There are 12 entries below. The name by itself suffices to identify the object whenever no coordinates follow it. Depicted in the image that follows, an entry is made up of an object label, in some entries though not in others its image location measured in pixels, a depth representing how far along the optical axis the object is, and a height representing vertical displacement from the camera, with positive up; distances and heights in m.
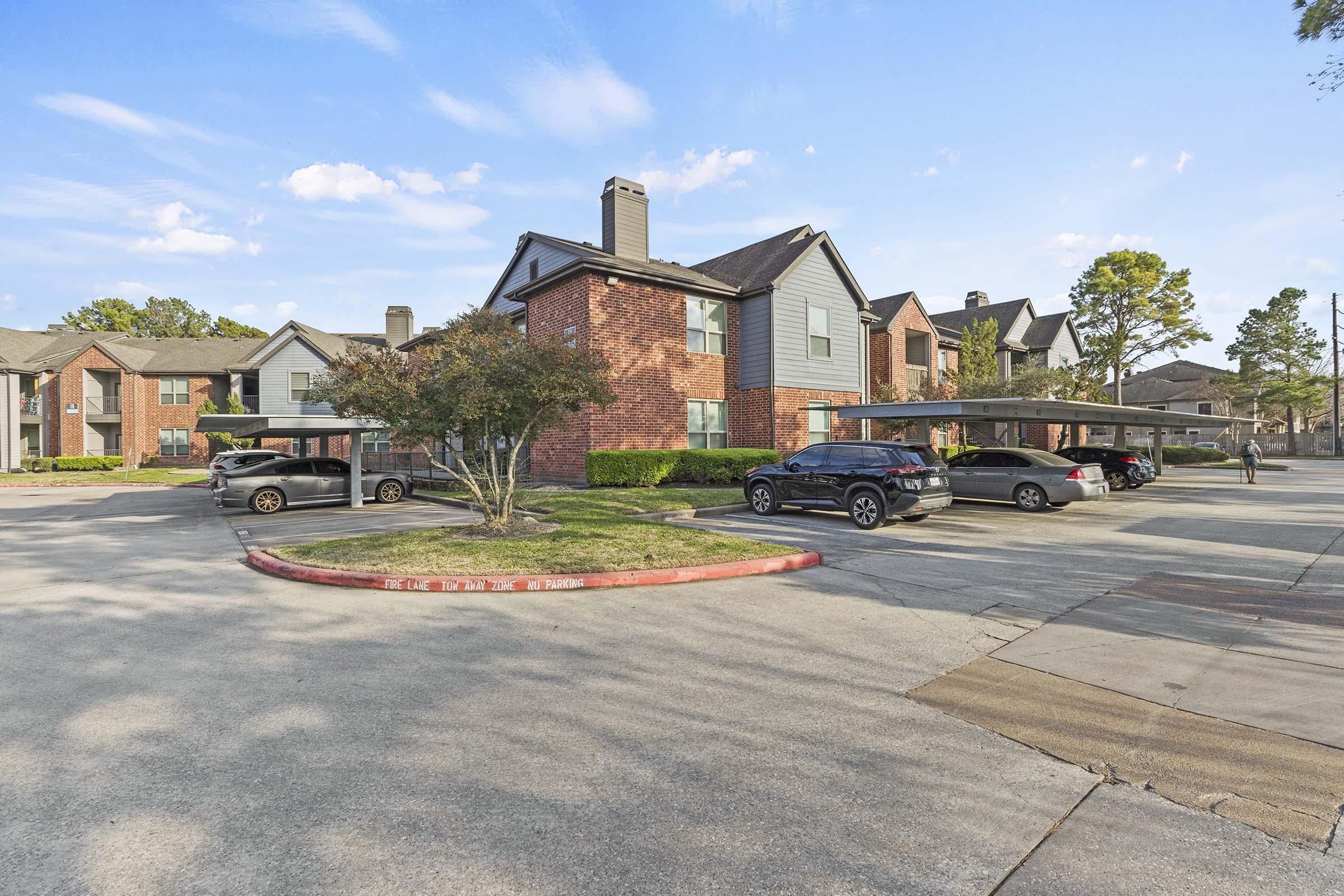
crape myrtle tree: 10.12 +1.01
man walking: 22.83 -0.64
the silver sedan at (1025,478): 14.89 -0.84
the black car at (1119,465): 21.52 -0.77
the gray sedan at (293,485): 15.74 -0.80
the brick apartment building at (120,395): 38.03 +3.79
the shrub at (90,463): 36.22 -0.32
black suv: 12.14 -0.70
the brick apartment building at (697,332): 18.97 +3.77
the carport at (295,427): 15.18 +0.66
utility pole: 53.50 +9.33
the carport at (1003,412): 14.48 +0.81
